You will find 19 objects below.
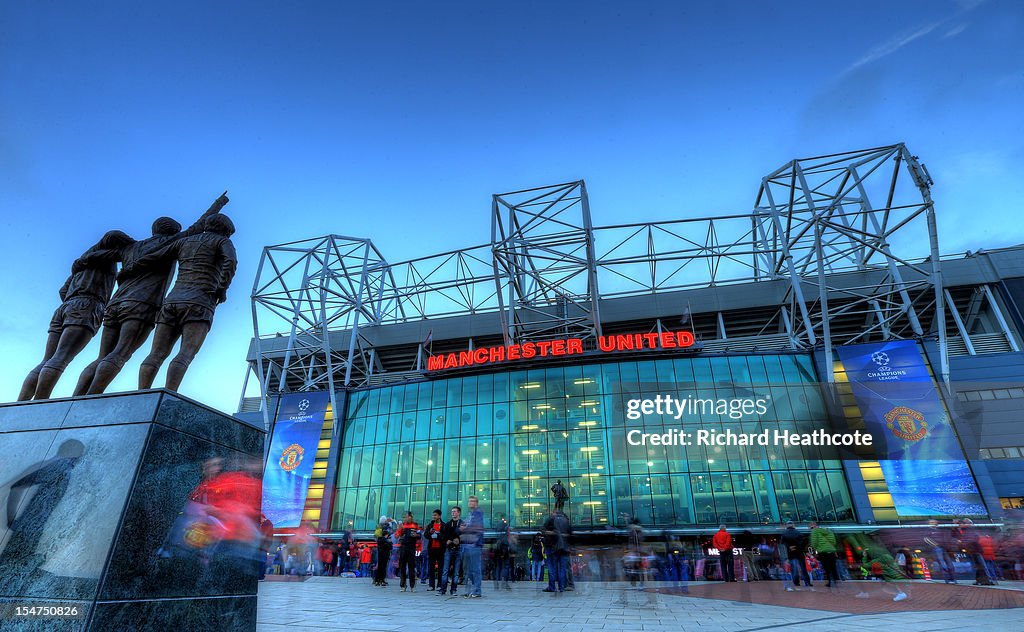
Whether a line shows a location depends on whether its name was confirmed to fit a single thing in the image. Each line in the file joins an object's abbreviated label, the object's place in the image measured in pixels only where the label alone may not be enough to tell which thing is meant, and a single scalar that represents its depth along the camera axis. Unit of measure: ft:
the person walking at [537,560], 53.44
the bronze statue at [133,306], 19.29
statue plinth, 12.07
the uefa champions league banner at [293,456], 94.43
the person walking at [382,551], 41.24
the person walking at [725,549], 49.29
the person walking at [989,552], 45.68
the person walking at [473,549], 32.45
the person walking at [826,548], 39.24
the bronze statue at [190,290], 18.83
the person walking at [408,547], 38.60
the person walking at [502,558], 43.78
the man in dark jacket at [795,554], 43.29
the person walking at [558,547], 34.09
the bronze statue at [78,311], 19.92
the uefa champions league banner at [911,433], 72.64
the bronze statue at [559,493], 70.96
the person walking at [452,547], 35.01
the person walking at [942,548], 50.66
